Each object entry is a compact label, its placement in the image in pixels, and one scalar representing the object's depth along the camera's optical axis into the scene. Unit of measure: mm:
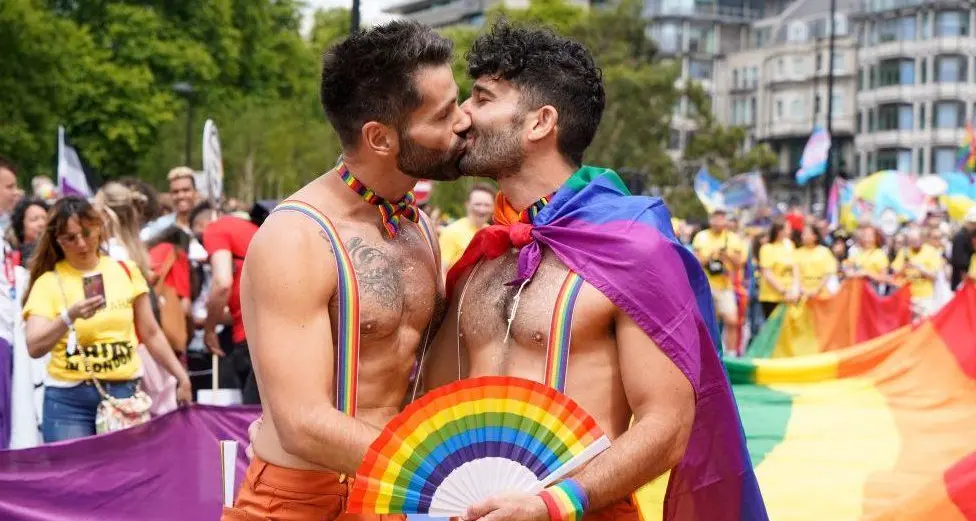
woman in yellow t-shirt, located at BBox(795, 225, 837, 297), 17250
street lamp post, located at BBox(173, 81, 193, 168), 32094
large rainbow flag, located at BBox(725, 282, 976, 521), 6832
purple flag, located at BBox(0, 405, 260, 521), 6000
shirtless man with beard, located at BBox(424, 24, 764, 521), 3490
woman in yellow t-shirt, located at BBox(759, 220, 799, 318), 17234
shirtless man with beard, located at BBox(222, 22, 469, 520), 3531
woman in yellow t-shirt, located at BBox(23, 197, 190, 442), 7129
